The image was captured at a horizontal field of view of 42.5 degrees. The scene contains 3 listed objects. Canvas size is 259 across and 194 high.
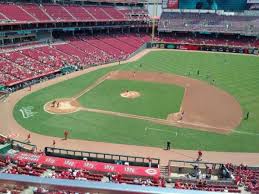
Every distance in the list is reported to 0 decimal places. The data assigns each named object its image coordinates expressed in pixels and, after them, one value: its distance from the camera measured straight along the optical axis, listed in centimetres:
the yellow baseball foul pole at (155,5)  10888
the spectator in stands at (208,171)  2683
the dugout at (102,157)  2795
